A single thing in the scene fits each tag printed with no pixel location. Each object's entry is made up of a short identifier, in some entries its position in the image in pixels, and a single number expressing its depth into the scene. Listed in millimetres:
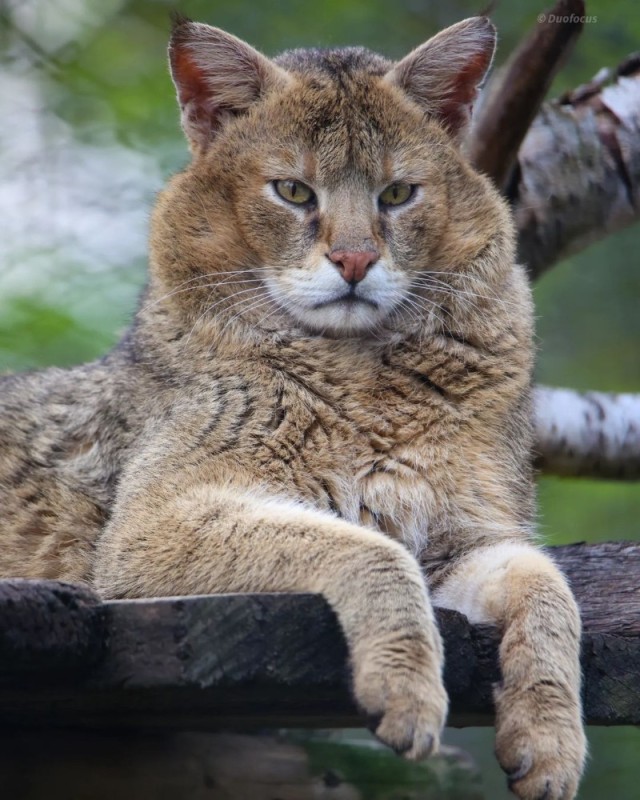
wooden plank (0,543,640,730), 5160
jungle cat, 7266
